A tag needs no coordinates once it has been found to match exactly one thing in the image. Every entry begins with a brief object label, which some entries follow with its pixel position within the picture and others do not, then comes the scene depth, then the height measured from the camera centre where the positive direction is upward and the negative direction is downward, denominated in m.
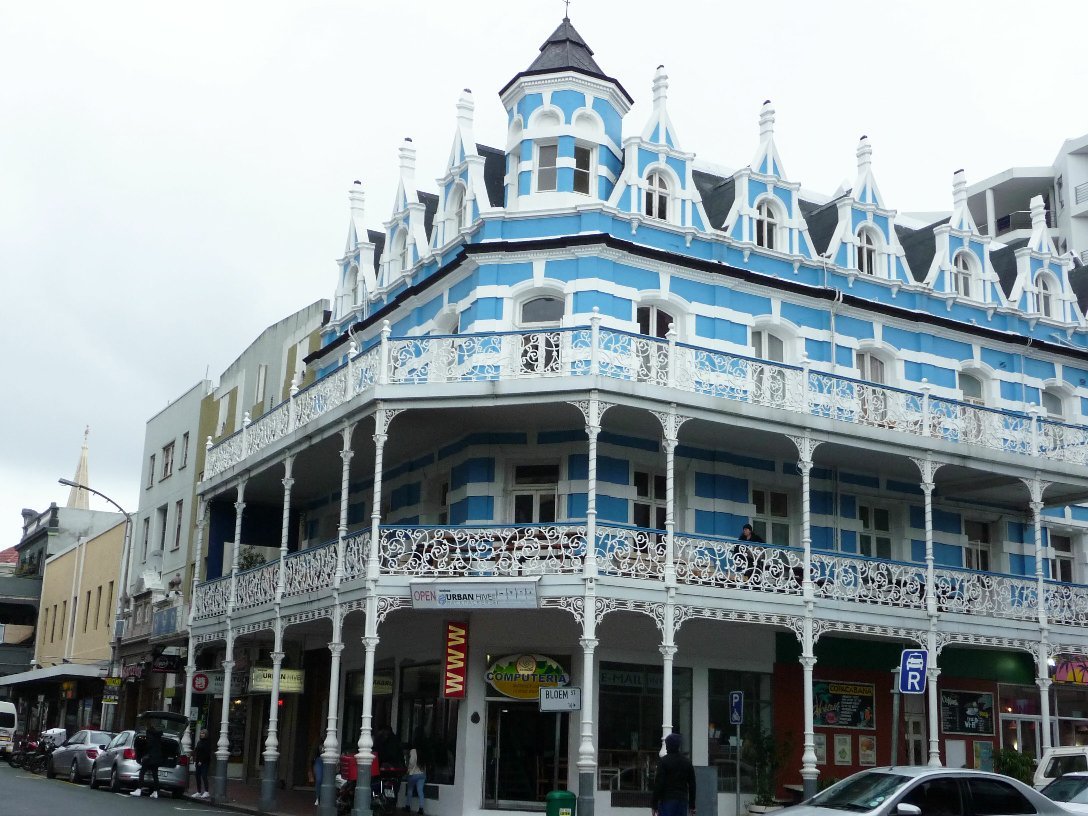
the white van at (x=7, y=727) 43.62 -1.16
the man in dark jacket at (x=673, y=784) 13.70 -0.75
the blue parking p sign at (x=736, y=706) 20.22 +0.12
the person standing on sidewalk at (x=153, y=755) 26.33 -1.17
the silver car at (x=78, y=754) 30.12 -1.39
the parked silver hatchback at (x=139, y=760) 26.72 -1.33
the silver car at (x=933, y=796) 12.61 -0.74
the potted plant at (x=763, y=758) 22.62 -0.74
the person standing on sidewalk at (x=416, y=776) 22.05 -1.19
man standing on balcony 21.94 +3.00
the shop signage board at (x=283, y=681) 25.50 +0.38
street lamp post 35.66 +2.88
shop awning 40.09 +0.66
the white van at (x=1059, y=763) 17.75 -0.55
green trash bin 17.00 -1.22
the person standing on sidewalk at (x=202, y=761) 26.92 -1.29
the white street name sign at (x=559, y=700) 19.09 +0.12
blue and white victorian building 20.75 +4.36
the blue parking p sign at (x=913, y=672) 18.12 +0.65
